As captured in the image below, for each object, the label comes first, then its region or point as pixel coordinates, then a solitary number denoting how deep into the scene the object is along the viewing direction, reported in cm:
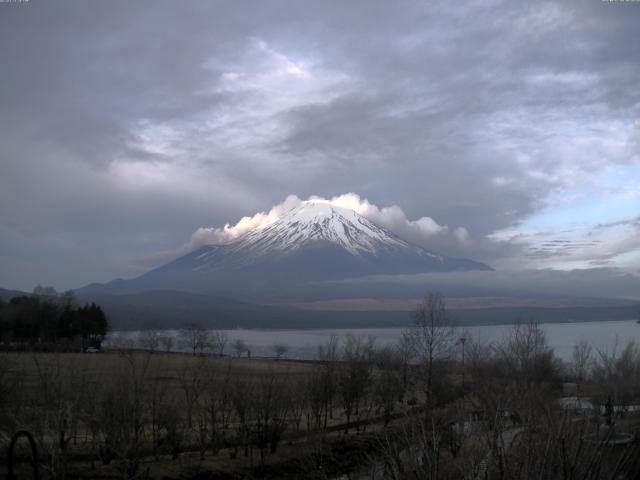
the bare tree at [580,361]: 3972
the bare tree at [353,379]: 3975
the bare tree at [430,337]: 4644
